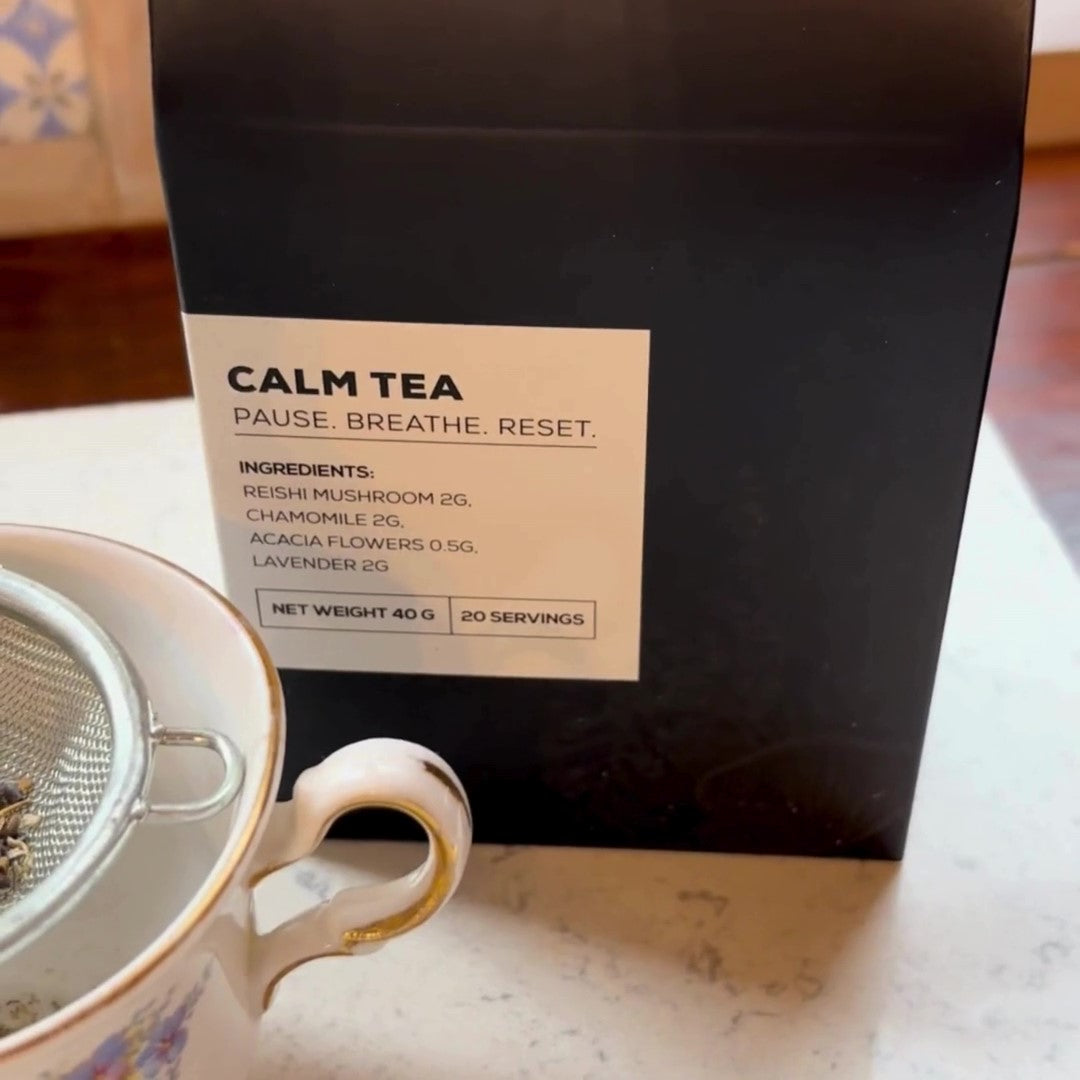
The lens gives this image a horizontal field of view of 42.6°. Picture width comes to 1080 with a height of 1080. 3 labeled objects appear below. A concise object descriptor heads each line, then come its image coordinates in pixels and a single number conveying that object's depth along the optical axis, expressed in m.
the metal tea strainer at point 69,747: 0.27
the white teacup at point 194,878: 0.25
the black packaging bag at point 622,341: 0.27
